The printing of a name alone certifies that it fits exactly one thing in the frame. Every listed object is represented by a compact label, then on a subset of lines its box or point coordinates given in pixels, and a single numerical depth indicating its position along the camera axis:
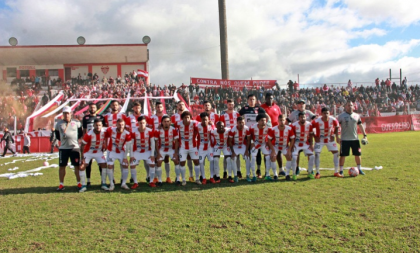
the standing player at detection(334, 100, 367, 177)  8.04
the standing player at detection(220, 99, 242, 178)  8.30
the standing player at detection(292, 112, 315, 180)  7.68
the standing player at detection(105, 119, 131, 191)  7.17
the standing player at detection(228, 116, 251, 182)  7.59
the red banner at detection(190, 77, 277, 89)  29.22
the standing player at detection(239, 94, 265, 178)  8.10
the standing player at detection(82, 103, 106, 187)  7.53
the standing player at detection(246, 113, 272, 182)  7.55
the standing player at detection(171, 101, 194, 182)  7.80
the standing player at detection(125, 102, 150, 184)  7.72
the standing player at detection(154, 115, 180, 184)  7.44
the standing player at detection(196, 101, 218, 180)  7.71
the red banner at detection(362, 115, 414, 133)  25.41
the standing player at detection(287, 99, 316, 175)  8.12
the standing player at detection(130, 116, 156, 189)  7.36
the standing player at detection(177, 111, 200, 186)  7.41
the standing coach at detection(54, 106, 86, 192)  7.18
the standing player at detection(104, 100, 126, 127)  7.82
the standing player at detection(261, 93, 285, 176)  8.20
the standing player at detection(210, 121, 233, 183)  7.54
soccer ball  7.51
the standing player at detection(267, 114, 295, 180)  7.56
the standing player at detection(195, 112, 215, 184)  7.49
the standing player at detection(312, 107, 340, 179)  7.85
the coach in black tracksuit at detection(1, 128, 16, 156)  17.50
